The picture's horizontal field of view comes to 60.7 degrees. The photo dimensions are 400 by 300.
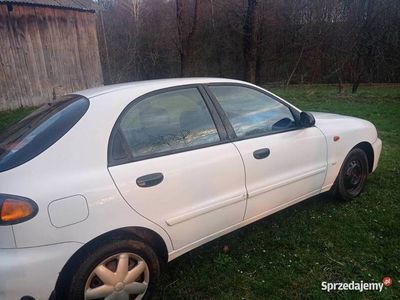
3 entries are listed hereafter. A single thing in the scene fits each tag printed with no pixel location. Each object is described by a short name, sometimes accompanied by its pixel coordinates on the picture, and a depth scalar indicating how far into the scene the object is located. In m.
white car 1.93
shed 11.06
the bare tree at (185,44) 16.94
